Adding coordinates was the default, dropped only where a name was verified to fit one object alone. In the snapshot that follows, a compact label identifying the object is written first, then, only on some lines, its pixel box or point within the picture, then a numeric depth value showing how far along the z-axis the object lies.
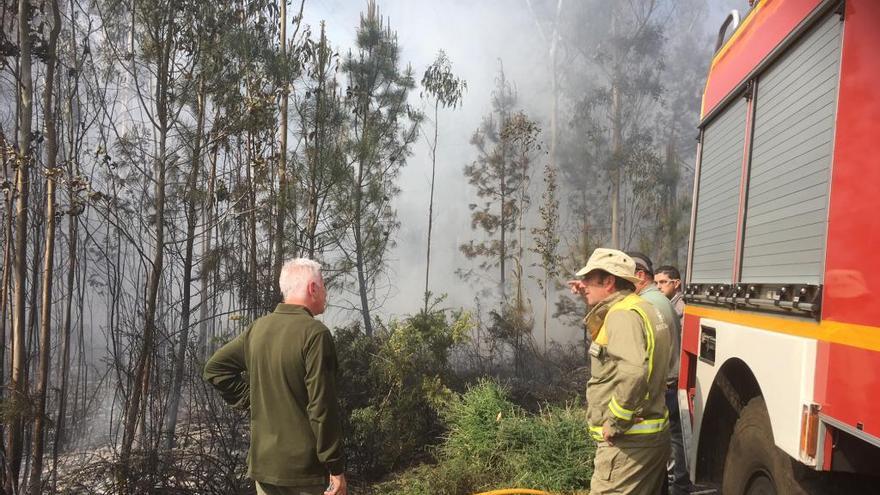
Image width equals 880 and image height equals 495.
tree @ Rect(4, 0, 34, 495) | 5.78
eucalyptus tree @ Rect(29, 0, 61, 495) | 5.99
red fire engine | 1.71
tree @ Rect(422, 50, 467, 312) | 13.11
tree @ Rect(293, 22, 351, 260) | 8.99
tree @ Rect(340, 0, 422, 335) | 11.21
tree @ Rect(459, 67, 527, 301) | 14.85
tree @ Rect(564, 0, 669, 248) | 15.67
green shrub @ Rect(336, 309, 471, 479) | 6.77
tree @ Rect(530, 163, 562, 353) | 13.25
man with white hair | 2.56
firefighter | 2.50
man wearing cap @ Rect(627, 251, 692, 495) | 3.60
